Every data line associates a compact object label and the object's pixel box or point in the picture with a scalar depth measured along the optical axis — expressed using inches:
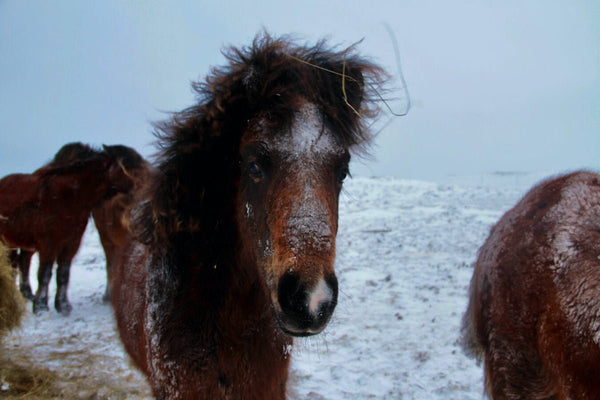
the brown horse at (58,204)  255.4
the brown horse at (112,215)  230.2
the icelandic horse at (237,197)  69.0
